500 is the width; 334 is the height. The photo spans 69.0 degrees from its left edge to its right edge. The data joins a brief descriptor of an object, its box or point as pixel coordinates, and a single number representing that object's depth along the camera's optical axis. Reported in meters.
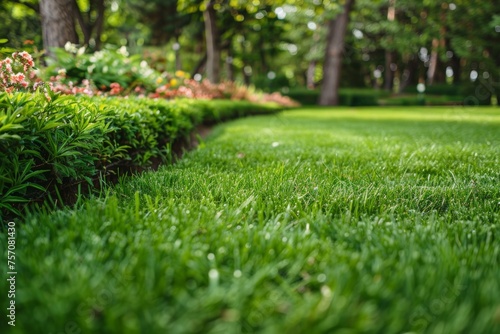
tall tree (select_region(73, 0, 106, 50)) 13.53
